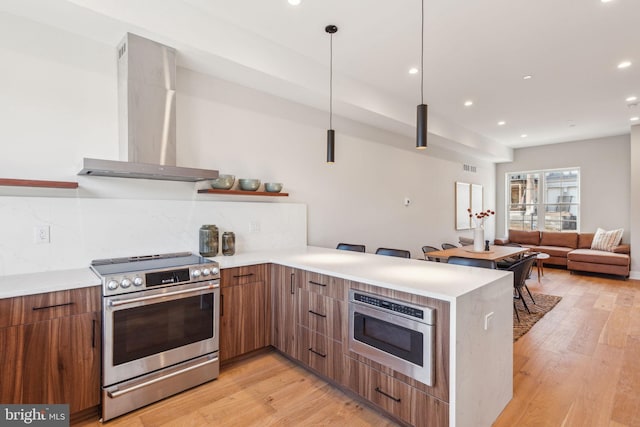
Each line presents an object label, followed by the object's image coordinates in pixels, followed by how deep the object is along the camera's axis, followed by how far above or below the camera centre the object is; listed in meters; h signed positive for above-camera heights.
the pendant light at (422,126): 2.37 +0.62
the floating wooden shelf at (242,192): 3.07 +0.17
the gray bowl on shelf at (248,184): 3.30 +0.27
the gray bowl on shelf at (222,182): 3.10 +0.27
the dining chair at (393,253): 3.38 -0.48
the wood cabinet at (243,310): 2.65 -0.88
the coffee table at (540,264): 5.36 -1.08
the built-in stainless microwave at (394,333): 1.75 -0.76
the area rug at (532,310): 3.65 -1.37
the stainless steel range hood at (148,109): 2.50 +0.83
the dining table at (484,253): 4.29 -0.65
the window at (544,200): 7.74 +0.24
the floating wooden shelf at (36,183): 2.00 +0.18
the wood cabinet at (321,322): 2.30 -0.88
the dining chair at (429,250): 4.55 -0.60
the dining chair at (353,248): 3.86 -0.48
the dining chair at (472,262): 2.82 -0.49
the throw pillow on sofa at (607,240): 6.59 -0.65
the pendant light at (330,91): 2.97 +1.42
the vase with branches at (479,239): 4.75 -0.46
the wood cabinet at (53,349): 1.78 -0.83
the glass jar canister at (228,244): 3.12 -0.34
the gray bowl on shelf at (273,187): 3.51 +0.25
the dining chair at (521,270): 3.67 -0.74
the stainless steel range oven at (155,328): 2.05 -0.85
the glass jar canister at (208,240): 2.98 -0.29
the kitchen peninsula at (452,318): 1.67 -0.65
